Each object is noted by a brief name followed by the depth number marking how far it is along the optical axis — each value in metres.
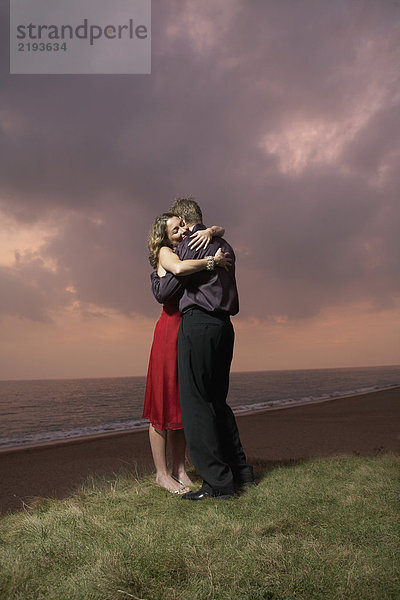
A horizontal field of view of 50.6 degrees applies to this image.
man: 3.27
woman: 3.61
